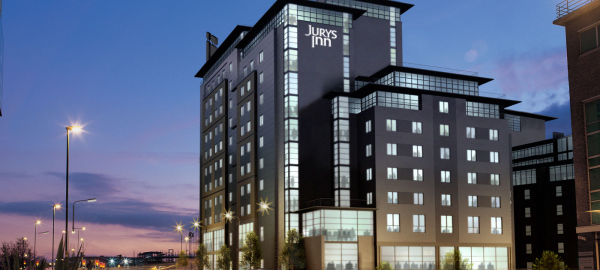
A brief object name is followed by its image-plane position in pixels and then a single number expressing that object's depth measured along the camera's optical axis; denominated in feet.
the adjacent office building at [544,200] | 364.79
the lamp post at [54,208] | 266.98
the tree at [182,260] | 483.92
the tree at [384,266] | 271.49
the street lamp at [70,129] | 157.08
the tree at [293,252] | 281.33
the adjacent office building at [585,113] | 146.41
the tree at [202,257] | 400.47
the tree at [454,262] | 281.74
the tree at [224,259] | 344.49
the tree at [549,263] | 226.79
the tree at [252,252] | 315.17
